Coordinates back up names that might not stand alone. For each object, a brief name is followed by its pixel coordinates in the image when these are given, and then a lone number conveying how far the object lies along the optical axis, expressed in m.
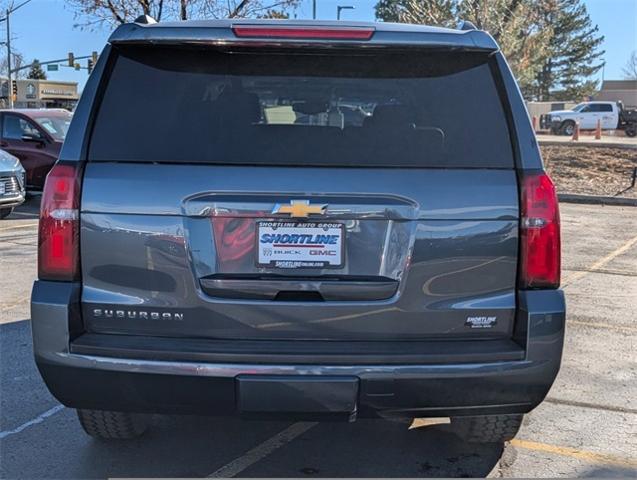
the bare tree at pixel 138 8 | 15.51
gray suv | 2.77
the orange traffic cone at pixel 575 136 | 33.34
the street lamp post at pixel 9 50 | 24.29
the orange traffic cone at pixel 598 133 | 35.52
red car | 13.55
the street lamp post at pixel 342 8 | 32.06
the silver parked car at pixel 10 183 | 11.53
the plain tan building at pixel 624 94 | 70.75
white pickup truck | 40.59
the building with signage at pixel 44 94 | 77.19
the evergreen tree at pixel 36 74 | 96.12
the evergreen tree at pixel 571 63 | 72.12
